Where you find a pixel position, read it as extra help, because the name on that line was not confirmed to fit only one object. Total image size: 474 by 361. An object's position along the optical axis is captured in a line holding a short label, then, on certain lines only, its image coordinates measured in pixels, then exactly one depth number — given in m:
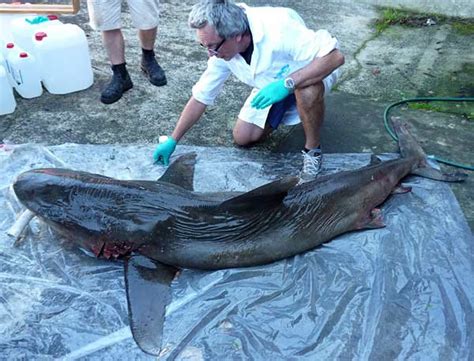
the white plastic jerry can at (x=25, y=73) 4.04
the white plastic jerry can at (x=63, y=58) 4.07
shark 2.59
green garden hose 3.57
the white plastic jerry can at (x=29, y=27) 4.25
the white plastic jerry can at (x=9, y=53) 4.10
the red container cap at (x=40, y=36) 4.01
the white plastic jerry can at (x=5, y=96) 3.82
